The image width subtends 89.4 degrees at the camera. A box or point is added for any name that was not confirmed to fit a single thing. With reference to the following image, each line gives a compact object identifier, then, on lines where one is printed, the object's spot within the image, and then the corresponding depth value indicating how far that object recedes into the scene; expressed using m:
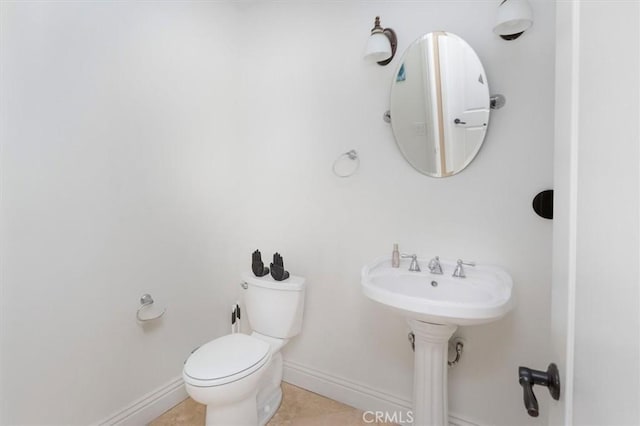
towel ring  1.80
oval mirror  1.45
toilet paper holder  1.70
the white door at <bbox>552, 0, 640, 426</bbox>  0.34
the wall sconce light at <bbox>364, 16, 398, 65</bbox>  1.56
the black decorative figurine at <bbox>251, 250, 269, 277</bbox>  1.93
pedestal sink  1.28
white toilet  1.40
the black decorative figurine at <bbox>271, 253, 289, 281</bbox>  1.87
